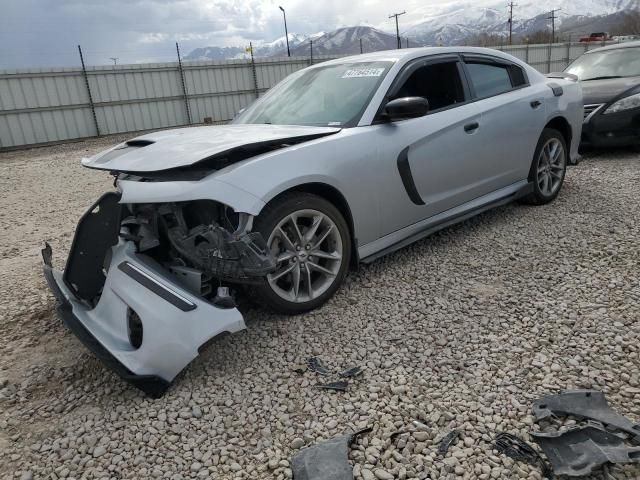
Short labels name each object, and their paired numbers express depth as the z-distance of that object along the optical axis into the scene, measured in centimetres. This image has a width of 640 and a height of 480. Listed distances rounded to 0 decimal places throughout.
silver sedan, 254
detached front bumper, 235
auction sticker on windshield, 363
